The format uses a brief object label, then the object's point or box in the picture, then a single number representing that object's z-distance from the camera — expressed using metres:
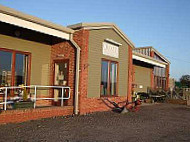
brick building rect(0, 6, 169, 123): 8.68
